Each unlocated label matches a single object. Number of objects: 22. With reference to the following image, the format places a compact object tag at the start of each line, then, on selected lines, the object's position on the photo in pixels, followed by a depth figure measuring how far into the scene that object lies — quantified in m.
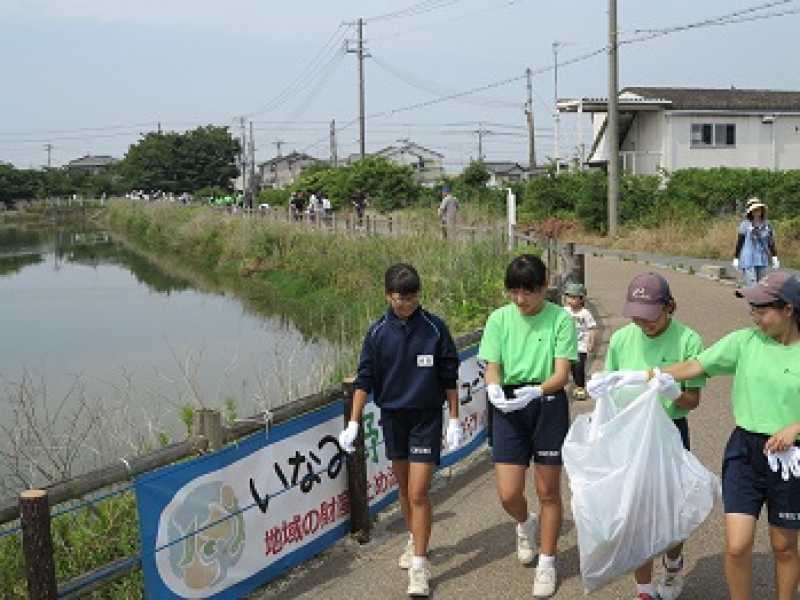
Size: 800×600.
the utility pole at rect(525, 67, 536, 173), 52.46
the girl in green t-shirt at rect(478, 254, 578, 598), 4.18
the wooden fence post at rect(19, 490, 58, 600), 3.57
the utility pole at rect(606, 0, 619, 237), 24.12
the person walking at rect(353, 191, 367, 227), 31.08
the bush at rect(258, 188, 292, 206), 51.41
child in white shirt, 7.38
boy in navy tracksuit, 4.36
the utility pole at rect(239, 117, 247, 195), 79.30
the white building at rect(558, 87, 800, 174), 34.03
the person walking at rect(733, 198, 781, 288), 11.02
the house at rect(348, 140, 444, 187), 86.43
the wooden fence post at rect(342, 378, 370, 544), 5.26
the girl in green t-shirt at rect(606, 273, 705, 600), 3.81
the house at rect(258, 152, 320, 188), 109.44
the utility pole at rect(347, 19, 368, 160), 41.81
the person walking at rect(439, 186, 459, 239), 19.47
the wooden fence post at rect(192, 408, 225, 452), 4.39
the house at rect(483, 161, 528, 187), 83.79
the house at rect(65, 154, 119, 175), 124.56
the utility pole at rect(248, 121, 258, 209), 61.97
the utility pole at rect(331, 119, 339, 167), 72.78
